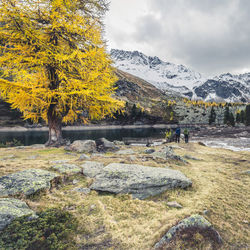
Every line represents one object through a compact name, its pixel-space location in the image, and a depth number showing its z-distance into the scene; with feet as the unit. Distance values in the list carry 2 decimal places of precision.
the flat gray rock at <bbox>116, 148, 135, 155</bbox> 39.33
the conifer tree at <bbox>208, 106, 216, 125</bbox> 351.87
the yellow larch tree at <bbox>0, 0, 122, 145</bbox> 35.45
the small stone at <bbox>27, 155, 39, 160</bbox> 29.51
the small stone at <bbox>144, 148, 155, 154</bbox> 40.83
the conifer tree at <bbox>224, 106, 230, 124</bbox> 309.38
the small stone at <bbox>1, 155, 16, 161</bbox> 29.79
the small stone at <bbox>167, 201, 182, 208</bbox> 15.49
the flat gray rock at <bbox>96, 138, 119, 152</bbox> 45.78
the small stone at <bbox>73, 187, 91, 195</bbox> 17.01
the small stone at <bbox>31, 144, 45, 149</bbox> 47.09
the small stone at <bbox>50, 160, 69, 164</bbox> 25.25
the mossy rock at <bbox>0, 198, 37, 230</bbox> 10.09
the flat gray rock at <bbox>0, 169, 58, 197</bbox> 14.21
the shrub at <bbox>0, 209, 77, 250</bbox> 9.05
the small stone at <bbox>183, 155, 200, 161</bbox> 39.54
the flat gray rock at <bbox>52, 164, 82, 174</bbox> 21.14
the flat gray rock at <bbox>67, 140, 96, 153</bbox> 40.91
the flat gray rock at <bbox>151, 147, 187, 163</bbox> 33.14
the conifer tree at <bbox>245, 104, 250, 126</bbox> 288.30
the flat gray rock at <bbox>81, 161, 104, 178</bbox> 21.46
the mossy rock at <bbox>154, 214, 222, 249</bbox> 10.59
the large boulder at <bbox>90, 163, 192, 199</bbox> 17.62
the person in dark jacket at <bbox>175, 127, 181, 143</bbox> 76.38
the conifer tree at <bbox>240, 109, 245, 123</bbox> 321.36
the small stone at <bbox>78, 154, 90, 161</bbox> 29.13
